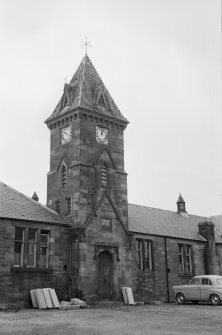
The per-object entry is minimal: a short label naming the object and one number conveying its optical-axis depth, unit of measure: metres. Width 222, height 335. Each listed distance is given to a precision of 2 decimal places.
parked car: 29.67
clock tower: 33.02
